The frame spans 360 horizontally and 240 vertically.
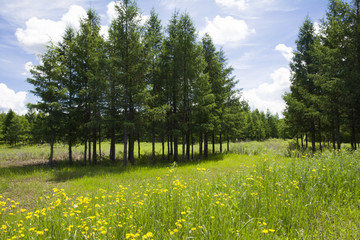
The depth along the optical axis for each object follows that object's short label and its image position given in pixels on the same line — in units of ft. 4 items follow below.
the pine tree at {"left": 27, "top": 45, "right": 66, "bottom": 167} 52.19
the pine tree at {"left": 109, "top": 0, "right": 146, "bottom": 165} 51.52
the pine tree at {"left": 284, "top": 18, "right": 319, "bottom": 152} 64.18
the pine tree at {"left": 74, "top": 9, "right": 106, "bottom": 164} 57.52
